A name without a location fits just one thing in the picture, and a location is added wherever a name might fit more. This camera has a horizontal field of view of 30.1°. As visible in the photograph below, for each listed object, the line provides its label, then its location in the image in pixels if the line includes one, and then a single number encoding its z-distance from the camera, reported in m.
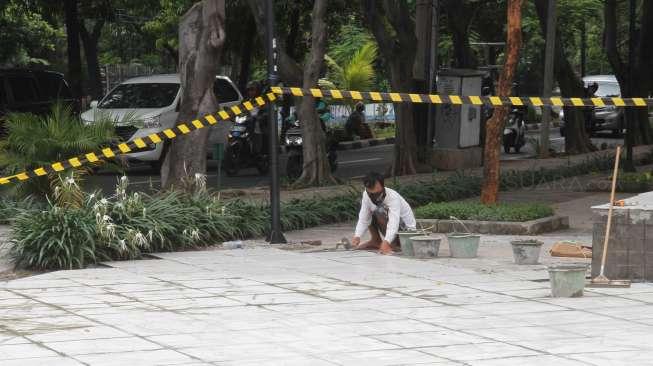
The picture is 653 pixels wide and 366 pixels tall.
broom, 10.95
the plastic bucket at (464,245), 12.88
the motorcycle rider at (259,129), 24.00
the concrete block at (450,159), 24.47
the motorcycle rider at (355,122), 35.91
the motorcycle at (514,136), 32.53
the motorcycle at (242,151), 24.06
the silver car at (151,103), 24.11
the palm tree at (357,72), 35.59
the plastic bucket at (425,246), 12.84
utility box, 24.55
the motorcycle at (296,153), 22.59
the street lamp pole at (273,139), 13.91
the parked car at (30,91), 25.09
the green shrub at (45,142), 15.05
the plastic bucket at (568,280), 10.41
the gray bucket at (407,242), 13.03
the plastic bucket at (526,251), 12.39
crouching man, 13.16
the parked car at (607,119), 38.47
